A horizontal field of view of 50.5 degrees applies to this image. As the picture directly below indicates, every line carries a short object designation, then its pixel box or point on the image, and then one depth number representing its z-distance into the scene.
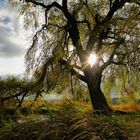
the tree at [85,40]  7.33
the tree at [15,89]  7.03
